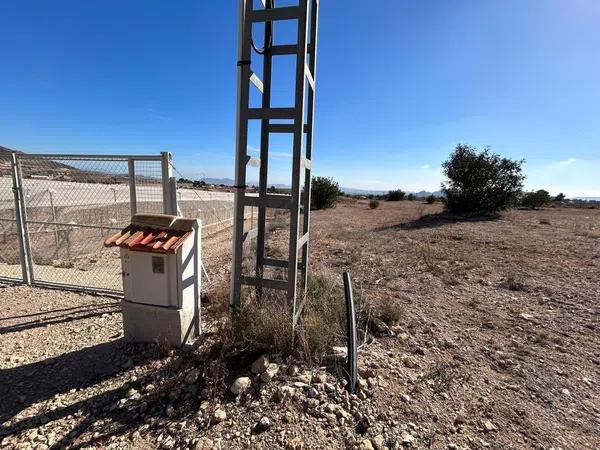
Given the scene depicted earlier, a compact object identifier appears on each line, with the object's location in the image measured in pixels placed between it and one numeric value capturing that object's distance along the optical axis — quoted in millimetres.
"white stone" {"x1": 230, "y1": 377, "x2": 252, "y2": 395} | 2461
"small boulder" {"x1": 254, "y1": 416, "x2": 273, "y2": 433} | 2205
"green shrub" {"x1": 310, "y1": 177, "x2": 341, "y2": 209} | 25844
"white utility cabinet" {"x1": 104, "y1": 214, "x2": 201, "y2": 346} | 3135
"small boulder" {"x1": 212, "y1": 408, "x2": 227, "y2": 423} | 2258
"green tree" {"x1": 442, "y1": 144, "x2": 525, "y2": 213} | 16203
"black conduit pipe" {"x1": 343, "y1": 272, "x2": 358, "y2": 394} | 2556
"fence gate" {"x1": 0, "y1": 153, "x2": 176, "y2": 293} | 4445
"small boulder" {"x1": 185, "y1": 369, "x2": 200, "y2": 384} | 2627
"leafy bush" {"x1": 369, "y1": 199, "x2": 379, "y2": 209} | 30305
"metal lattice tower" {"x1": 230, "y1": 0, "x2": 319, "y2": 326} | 2812
